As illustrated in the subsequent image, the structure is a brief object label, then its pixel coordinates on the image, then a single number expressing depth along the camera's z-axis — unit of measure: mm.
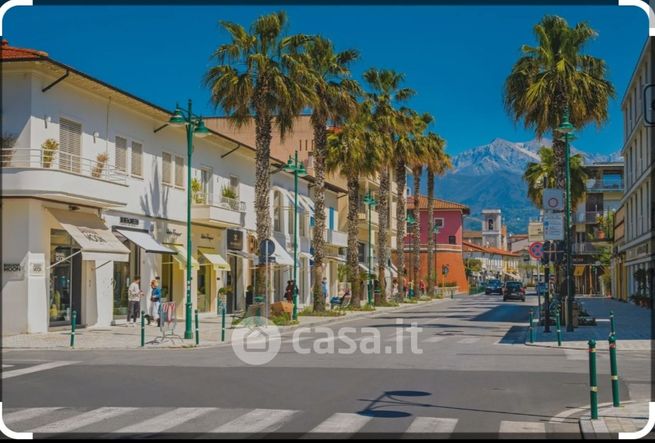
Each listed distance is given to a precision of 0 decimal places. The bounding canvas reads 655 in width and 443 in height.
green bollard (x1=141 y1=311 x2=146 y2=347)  22453
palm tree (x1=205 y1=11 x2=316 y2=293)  31734
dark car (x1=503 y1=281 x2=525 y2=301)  71656
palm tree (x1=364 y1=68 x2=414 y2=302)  50438
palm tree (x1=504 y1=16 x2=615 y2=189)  31875
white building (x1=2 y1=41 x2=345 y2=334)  26062
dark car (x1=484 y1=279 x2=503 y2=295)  92938
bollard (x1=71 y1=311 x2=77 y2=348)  22138
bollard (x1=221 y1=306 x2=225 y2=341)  24445
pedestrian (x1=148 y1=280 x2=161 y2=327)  31016
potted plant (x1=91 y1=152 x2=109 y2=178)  29047
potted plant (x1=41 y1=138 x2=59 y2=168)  26188
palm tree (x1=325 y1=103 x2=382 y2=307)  45406
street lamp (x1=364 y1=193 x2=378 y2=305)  52884
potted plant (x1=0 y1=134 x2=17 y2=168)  26156
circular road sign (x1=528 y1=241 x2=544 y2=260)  27656
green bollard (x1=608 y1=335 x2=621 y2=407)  11047
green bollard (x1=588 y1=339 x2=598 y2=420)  10539
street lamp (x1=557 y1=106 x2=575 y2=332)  28656
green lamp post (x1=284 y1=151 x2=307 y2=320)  34512
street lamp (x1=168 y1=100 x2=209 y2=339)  25297
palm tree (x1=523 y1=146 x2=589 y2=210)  55156
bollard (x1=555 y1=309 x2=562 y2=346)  22852
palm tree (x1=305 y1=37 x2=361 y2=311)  37875
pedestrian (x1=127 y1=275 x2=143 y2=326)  30750
